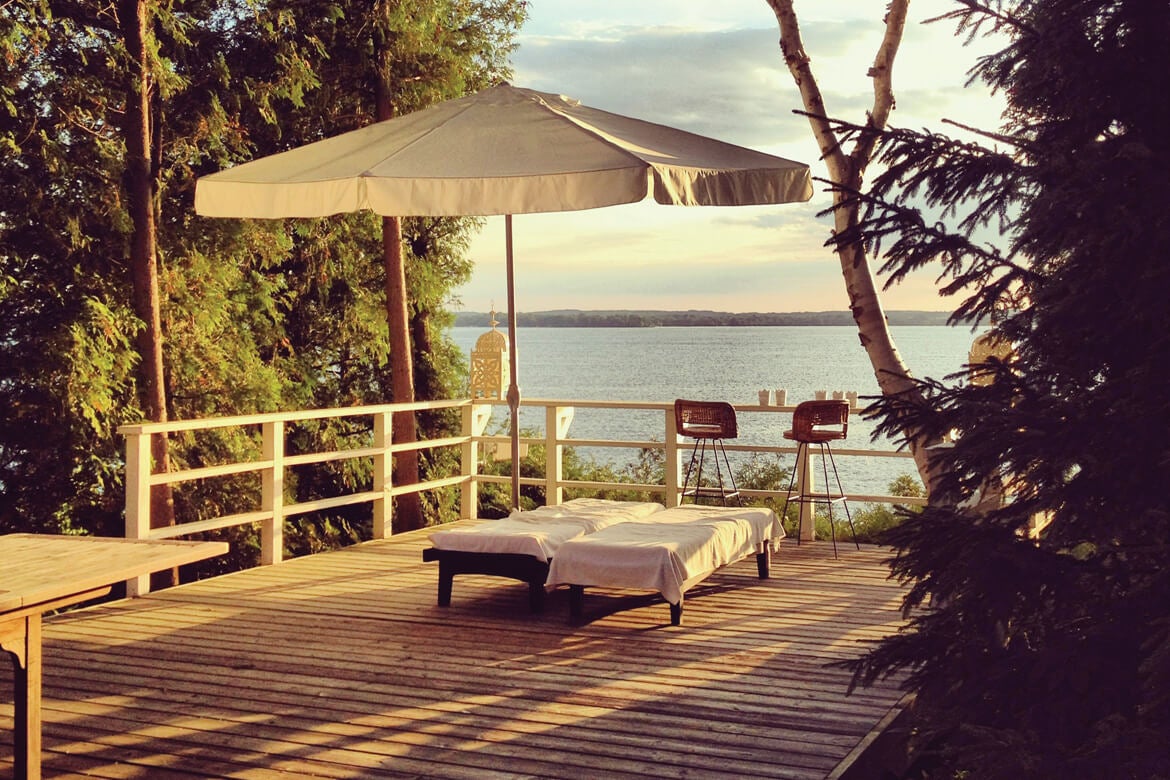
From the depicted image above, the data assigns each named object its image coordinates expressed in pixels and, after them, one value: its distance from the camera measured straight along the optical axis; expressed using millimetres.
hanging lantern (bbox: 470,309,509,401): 12398
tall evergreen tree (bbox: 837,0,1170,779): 1910
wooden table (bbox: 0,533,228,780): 2914
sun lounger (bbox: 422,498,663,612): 5496
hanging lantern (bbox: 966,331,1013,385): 2147
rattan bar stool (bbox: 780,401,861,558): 7535
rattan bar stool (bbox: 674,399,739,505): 7742
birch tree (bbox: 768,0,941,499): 4547
